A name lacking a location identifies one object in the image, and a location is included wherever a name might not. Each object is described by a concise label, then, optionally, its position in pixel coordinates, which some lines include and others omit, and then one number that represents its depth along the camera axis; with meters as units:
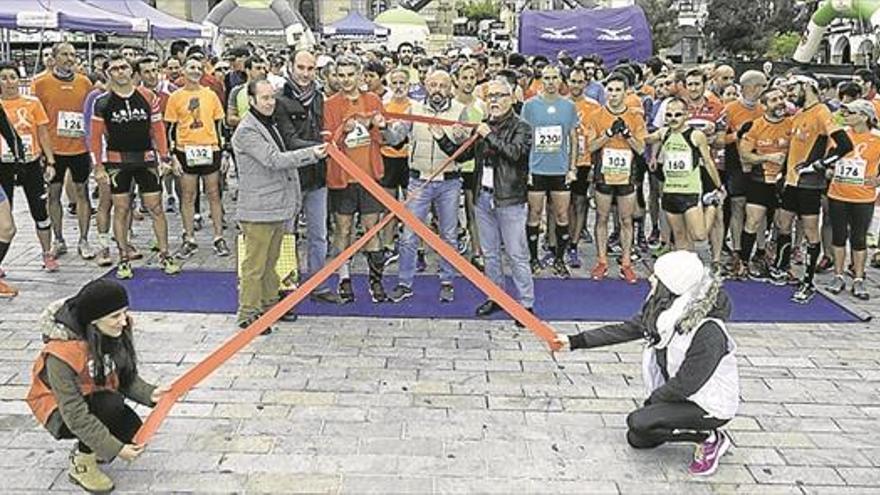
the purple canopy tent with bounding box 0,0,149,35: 14.45
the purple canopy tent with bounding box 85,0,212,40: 19.67
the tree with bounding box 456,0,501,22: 63.00
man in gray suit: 5.99
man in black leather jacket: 6.36
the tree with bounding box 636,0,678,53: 38.84
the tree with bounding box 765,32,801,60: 35.59
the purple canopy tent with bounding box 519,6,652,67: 18.16
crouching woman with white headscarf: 4.13
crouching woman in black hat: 3.75
